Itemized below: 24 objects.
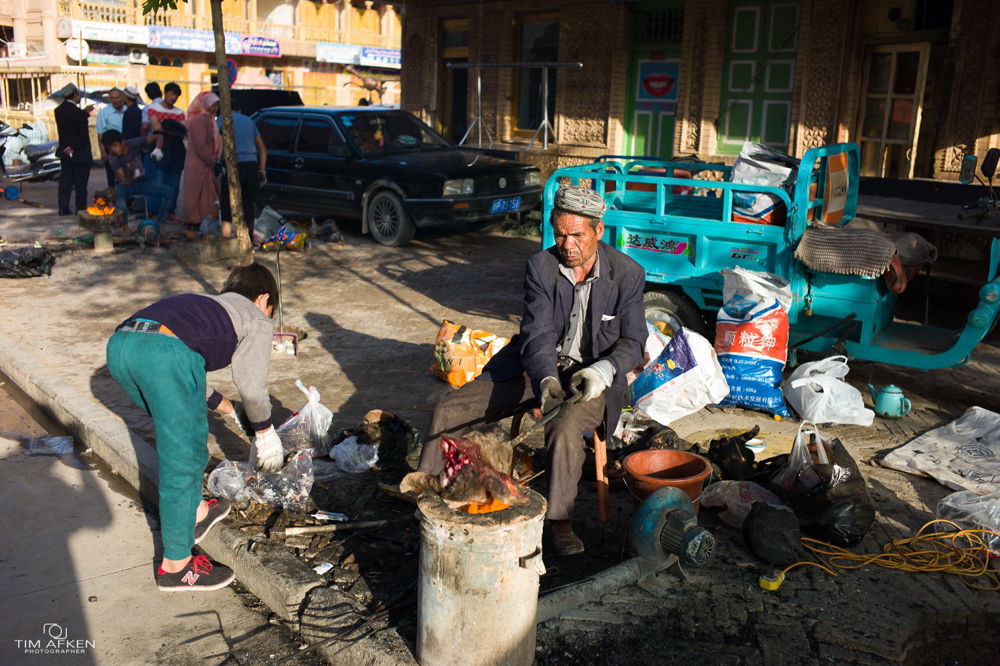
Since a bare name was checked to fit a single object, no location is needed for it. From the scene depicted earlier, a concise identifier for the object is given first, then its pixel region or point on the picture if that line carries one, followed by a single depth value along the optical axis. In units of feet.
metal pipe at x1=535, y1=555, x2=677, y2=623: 10.64
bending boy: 11.50
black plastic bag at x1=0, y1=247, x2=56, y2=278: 30.63
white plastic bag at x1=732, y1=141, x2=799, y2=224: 20.51
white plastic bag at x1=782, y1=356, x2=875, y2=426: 17.74
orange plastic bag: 19.89
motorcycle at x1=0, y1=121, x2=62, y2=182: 60.85
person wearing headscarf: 37.11
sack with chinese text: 18.60
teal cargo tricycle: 19.22
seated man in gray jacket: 13.15
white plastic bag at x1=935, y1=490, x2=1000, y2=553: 13.09
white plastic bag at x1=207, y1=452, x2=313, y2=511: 13.71
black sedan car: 36.88
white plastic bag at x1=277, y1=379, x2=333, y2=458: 15.48
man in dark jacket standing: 43.60
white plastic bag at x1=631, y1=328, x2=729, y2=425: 18.08
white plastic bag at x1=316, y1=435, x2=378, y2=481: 15.42
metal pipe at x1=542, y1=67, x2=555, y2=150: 44.78
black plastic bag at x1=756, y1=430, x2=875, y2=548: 12.71
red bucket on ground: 12.69
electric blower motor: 11.27
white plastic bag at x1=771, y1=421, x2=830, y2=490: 14.25
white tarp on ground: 15.16
